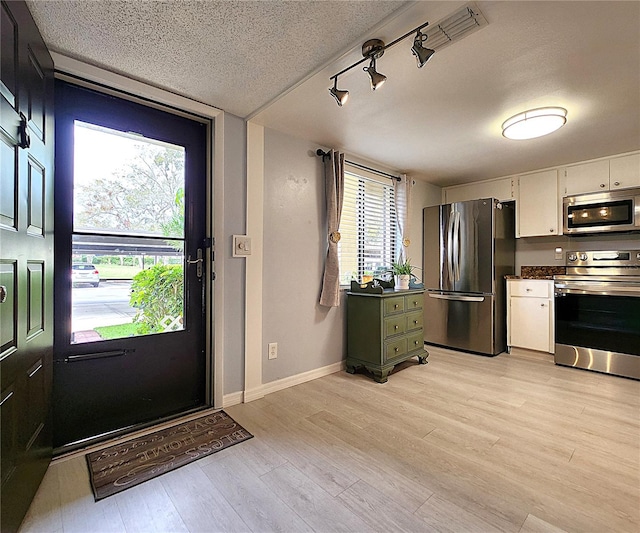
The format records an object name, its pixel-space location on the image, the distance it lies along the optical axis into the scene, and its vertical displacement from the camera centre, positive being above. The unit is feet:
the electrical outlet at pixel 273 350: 8.57 -2.23
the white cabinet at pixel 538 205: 11.81 +2.42
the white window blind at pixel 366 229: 10.98 +1.48
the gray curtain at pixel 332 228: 9.68 +1.27
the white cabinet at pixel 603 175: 10.25 +3.16
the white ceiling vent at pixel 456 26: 4.57 +3.70
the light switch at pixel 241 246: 7.77 +0.58
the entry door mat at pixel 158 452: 5.07 -3.37
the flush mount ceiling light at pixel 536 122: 7.33 +3.50
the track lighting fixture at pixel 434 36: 4.64 +3.69
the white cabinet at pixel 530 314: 11.44 -1.76
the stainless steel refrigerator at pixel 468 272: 11.93 -0.16
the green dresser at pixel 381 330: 9.50 -1.98
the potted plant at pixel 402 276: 10.73 -0.27
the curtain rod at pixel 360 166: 9.67 +3.66
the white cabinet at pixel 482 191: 12.96 +3.39
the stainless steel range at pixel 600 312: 9.62 -1.47
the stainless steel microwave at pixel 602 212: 10.16 +1.89
